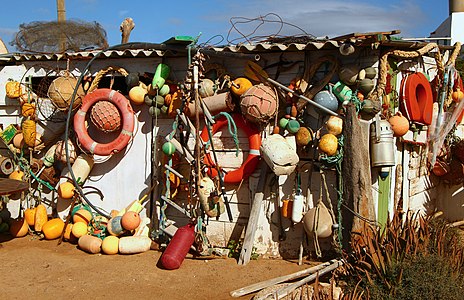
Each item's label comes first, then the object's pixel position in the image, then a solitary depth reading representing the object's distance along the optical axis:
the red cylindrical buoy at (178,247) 6.64
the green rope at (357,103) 6.43
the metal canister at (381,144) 6.41
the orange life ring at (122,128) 7.69
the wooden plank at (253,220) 6.87
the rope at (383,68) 6.45
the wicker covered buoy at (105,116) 7.65
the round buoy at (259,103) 6.64
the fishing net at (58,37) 8.63
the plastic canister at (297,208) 6.67
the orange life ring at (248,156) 6.95
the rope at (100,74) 7.90
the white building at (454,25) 15.13
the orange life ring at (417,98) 6.95
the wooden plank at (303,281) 5.35
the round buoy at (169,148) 7.18
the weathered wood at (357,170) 6.26
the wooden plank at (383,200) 6.71
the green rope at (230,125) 6.91
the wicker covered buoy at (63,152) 8.10
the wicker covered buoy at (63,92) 7.88
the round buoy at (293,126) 6.71
